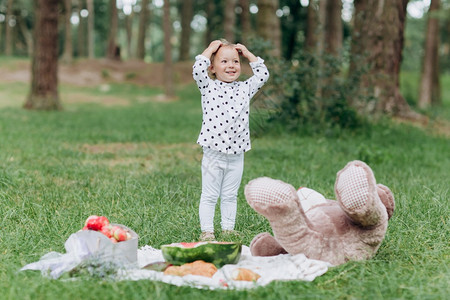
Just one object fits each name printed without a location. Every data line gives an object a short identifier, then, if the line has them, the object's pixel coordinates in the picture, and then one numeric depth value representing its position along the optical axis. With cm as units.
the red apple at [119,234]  336
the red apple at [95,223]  340
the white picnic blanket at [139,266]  307
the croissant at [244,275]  315
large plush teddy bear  331
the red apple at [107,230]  336
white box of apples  321
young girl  399
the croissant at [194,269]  320
